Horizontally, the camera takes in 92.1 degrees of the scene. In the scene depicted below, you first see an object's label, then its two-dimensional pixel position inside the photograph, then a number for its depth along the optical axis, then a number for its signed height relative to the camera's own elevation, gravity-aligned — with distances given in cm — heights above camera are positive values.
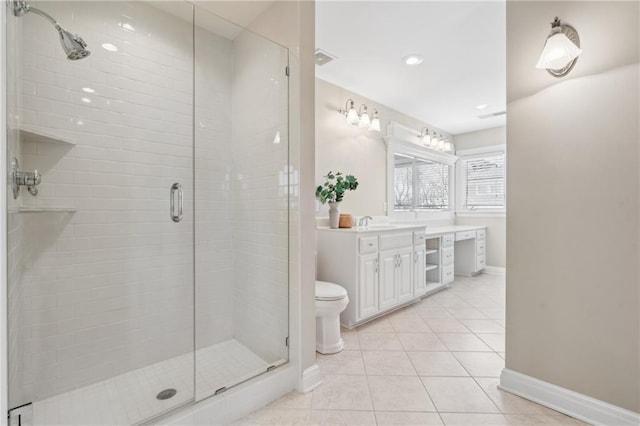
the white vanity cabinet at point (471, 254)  479 -69
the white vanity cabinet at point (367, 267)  275 -54
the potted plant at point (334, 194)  307 +17
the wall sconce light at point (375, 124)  365 +103
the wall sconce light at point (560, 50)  148 +78
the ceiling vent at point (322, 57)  274 +142
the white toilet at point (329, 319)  230 -82
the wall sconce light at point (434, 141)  466 +110
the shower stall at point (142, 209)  161 +2
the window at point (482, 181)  507 +50
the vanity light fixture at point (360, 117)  340 +108
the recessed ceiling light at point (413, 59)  283 +142
